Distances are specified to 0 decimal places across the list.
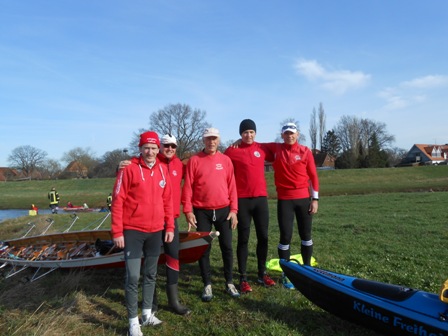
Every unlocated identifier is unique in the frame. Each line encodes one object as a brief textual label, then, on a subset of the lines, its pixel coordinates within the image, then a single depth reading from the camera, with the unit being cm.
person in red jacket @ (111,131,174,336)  372
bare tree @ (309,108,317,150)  6950
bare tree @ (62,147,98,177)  7781
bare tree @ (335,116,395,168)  5748
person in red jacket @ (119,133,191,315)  438
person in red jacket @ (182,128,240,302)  462
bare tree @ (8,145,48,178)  8162
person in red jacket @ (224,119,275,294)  489
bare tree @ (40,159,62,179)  8256
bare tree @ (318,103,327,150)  6931
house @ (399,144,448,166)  8238
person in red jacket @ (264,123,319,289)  502
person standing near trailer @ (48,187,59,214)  2217
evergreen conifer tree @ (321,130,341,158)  6844
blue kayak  304
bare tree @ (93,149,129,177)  6745
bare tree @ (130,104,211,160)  5093
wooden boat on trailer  470
